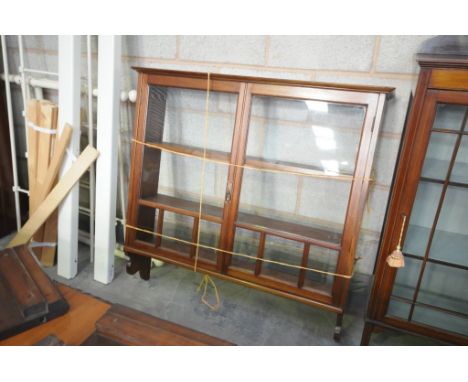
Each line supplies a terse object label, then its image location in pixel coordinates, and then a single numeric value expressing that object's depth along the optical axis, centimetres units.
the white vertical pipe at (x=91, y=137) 194
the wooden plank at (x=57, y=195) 192
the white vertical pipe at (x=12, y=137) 216
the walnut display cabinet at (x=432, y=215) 121
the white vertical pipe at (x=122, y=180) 222
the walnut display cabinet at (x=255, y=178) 153
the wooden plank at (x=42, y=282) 103
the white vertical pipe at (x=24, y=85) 210
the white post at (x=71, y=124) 180
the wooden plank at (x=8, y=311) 93
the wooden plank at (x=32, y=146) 200
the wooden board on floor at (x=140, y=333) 90
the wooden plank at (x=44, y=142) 196
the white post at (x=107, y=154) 176
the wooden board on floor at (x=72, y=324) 93
